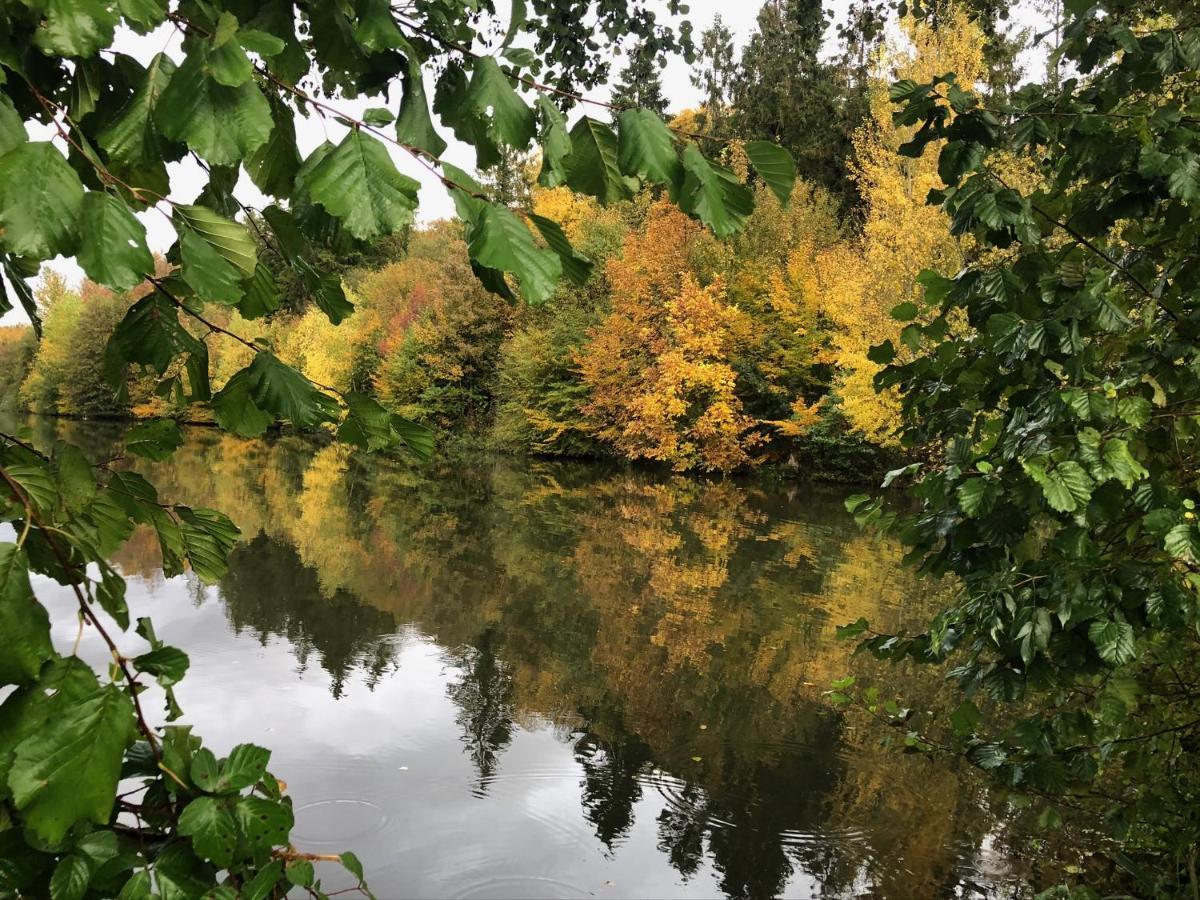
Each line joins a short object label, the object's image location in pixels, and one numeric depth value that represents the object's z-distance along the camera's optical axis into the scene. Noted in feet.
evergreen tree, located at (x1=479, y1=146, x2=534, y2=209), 104.98
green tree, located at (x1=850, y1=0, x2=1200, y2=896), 6.63
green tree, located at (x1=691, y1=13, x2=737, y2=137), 112.57
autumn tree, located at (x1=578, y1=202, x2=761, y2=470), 77.82
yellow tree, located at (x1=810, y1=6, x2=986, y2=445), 58.65
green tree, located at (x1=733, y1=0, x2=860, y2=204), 98.63
